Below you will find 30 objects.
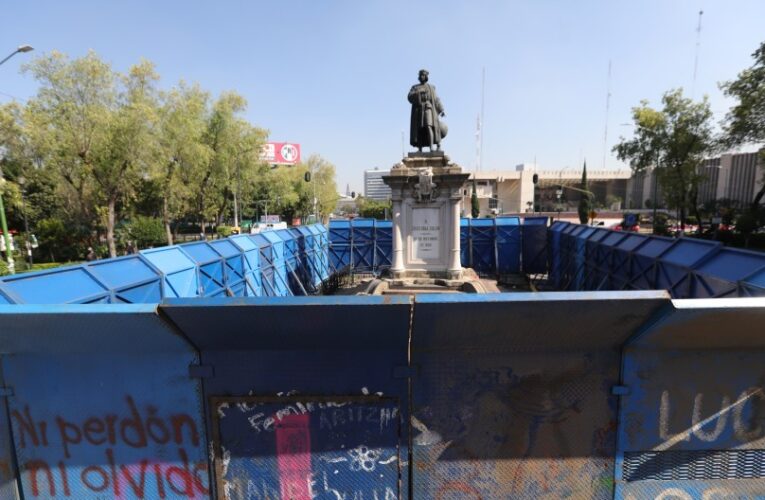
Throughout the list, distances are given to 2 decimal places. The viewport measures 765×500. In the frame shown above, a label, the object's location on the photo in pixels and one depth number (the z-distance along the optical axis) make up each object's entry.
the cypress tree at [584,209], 46.27
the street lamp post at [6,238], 14.40
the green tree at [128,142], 17.91
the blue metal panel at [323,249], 17.94
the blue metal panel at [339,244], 19.22
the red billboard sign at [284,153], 66.62
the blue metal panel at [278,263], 12.77
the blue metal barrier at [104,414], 2.62
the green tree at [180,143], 21.61
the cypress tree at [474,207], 60.11
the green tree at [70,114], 16.44
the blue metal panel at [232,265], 9.62
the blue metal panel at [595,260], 10.88
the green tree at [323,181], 59.31
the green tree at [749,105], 18.47
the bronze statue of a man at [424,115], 12.57
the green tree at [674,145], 23.09
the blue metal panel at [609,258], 10.06
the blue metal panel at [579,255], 12.63
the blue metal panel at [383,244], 18.91
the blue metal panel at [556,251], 15.59
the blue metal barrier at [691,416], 2.61
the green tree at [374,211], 69.91
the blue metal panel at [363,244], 18.95
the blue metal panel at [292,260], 14.14
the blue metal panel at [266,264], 11.72
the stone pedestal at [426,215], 12.03
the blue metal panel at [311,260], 16.11
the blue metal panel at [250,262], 10.60
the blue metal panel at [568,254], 13.96
